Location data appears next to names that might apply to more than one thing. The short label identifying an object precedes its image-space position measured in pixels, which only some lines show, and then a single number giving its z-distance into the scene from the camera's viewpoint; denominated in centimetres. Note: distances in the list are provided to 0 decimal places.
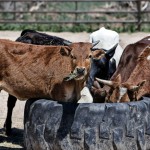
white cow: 1294
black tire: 840
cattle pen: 3032
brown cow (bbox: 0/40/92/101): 992
